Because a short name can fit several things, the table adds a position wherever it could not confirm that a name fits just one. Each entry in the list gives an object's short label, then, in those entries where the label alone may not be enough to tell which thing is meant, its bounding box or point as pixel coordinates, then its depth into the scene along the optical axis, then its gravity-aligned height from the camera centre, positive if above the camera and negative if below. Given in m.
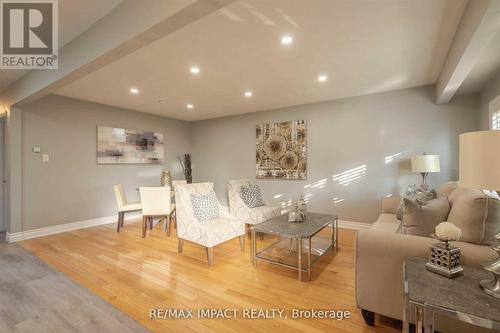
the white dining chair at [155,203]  3.85 -0.63
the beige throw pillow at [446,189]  2.56 -0.28
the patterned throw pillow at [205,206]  3.06 -0.57
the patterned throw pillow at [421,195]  2.73 -0.38
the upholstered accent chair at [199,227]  2.77 -0.78
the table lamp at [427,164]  3.27 +0.00
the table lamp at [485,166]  1.07 -0.01
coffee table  2.49 -1.08
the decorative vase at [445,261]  1.26 -0.54
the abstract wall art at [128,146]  4.70 +0.41
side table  0.98 -0.62
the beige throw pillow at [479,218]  1.40 -0.34
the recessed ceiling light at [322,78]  3.30 +1.25
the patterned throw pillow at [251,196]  3.92 -0.54
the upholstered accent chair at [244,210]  3.67 -0.74
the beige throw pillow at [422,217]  1.68 -0.39
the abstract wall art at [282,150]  4.80 +0.31
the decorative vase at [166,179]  4.88 -0.30
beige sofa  1.49 -0.69
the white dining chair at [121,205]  4.10 -0.73
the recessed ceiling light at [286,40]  2.30 +1.26
